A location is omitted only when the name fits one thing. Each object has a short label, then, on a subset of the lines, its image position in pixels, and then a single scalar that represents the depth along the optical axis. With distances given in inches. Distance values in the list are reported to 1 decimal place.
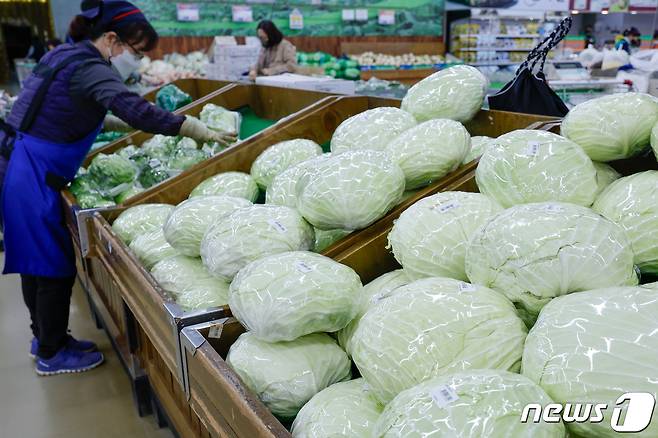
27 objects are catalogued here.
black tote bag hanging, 91.5
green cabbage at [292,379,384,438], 42.4
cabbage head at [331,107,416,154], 78.3
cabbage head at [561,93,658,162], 54.8
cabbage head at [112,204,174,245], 88.0
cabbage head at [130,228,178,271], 78.9
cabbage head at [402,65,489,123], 80.0
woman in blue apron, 101.0
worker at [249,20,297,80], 282.4
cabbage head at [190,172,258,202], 90.6
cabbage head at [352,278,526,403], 38.9
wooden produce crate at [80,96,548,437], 45.5
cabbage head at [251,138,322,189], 90.3
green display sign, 345.1
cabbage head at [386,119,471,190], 66.6
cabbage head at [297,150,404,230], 60.2
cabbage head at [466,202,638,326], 39.4
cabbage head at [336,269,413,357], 52.9
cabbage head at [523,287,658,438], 31.0
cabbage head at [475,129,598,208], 51.3
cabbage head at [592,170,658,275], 45.7
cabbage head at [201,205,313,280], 60.4
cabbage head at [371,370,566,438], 30.8
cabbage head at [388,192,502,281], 50.5
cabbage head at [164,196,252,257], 71.6
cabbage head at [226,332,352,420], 49.0
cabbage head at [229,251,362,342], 48.6
